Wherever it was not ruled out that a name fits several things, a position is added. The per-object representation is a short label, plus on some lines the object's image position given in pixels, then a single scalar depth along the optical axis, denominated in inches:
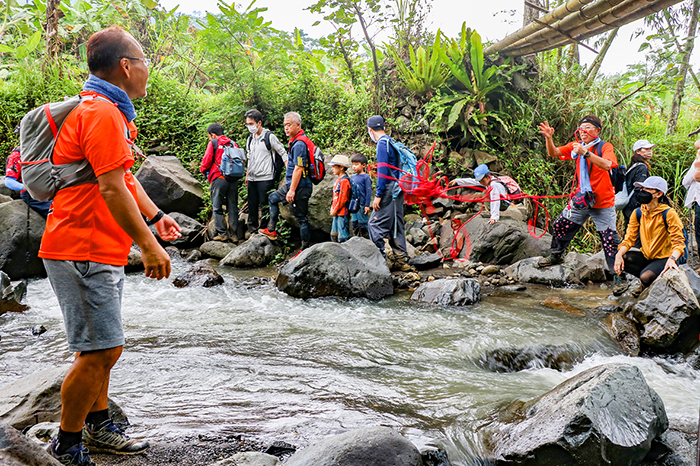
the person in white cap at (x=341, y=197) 308.4
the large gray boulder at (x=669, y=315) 171.3
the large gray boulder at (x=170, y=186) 392.2
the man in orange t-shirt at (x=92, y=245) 77.2
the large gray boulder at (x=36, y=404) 103.7
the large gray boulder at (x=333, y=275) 248.5
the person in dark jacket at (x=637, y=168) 251.8
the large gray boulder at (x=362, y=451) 82.7
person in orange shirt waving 228.6
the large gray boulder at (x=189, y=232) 385.4
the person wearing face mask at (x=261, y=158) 346.8
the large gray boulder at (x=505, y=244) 314.5
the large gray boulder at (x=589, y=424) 93.7
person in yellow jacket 203.3
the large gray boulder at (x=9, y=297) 215.2
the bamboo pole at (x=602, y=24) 223.5
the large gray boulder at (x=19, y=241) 287.9
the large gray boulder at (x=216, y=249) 359.4
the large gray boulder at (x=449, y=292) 232.1
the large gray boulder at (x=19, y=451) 68.0
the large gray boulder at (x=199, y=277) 277.1
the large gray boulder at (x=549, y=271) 274.7
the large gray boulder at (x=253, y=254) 334.0
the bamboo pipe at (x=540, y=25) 257.0
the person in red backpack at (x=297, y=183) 311.1
